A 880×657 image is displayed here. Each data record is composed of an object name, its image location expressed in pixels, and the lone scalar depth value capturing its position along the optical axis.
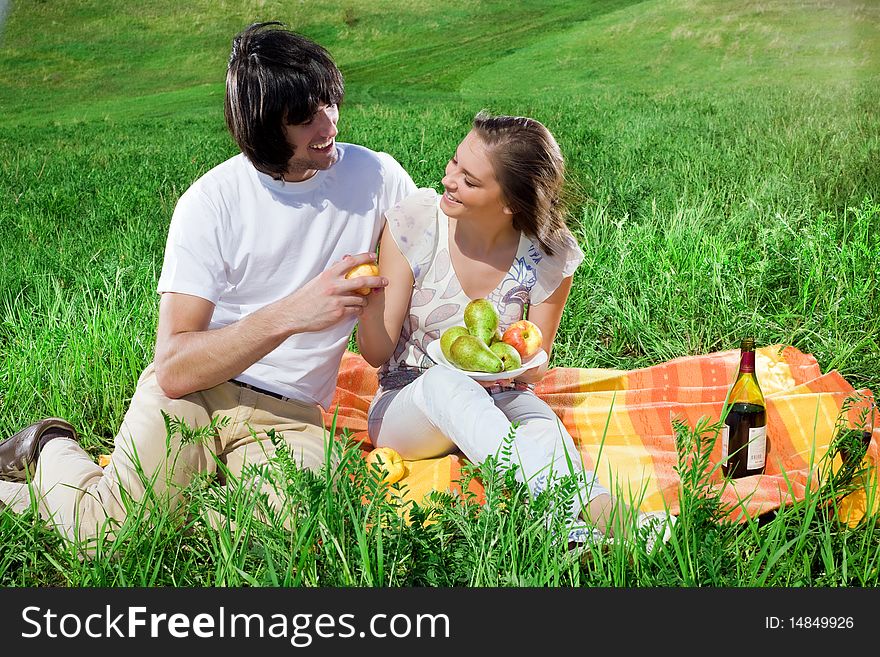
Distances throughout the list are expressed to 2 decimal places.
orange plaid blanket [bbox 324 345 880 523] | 2.86
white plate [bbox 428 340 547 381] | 2.68
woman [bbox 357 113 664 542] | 2.74
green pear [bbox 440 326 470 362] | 2.79
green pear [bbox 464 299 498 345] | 2.84
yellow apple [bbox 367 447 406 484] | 2.84
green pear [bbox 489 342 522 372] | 2.79
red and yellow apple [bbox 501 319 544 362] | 2.87
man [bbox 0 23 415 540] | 2.56
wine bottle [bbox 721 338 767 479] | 2.94
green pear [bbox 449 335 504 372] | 2.72
